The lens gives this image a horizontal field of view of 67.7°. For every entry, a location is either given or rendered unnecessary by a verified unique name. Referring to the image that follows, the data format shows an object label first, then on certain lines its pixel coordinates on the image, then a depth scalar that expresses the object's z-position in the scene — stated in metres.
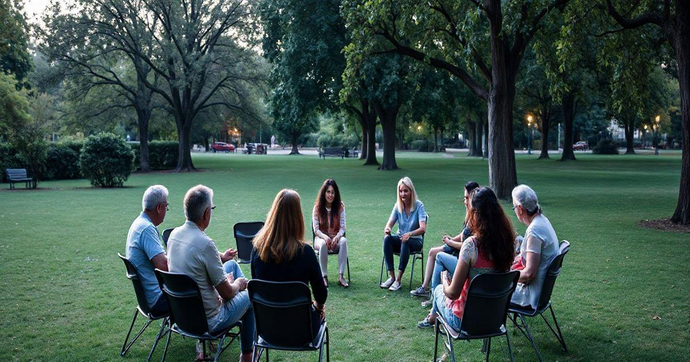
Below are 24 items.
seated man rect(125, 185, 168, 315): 4.51
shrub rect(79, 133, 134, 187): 21.94
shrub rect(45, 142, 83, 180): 27.48
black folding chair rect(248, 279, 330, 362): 3.57
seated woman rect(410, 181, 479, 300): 5.43
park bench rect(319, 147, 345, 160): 52.76
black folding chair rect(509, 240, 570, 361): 4.41
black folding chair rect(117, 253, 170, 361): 4.35
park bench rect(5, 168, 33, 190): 22.00
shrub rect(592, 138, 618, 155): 59.88
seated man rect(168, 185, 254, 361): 4.01
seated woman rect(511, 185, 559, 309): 4.52
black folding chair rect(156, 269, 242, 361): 3.82
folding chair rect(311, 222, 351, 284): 7.07
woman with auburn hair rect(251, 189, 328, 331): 3.90
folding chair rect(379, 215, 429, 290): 6.95
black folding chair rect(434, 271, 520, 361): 3.78
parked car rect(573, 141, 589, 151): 73.32
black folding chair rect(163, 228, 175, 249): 5.76
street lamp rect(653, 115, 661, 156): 56.78
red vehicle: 74.88
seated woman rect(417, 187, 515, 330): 4.12
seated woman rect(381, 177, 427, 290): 6.83
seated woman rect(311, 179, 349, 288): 6.99
